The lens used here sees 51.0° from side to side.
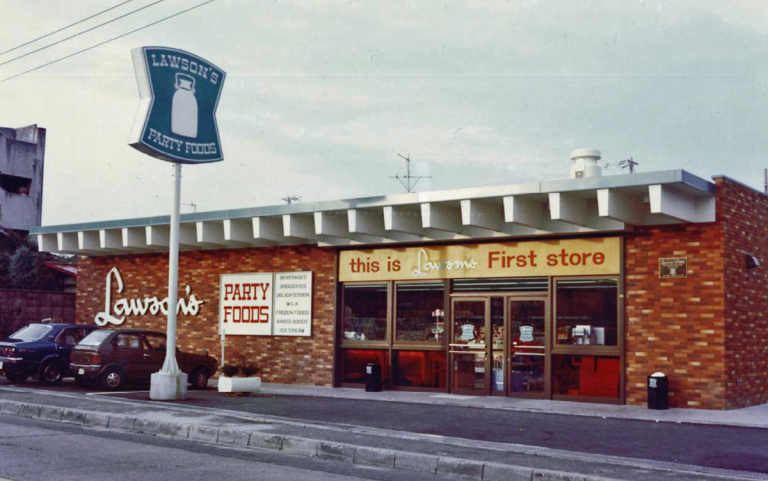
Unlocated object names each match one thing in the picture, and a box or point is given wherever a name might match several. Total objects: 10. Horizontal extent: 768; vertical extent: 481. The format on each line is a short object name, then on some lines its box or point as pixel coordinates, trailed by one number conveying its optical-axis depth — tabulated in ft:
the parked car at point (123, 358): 60.85
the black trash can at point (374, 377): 62.75
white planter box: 58.08
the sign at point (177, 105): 52.01
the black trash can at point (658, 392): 50.42
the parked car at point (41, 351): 64.23
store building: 51.08
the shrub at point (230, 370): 58.70
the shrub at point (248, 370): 59.11
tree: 133.49
